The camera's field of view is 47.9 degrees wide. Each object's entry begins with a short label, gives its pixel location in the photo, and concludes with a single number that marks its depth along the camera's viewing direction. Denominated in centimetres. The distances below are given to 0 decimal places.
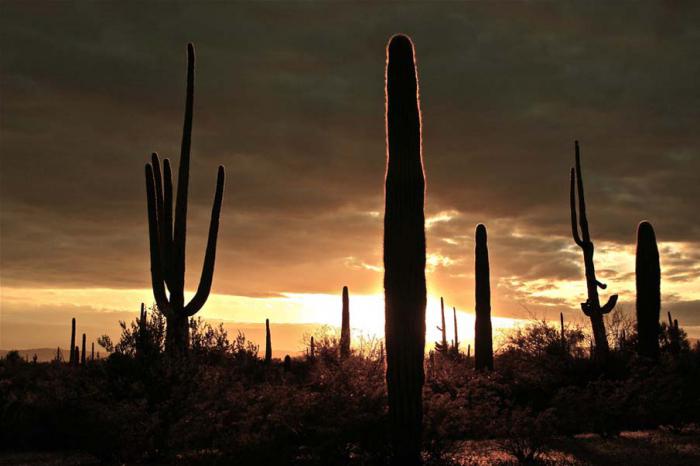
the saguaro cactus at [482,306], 2881
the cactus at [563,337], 3466
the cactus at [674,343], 3377
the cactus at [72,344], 5474
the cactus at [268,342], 5273
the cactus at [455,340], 5089
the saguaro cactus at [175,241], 2141
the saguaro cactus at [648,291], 2853
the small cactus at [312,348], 4324
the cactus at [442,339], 5025
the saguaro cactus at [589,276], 3325
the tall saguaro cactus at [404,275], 1527
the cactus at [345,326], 3584
